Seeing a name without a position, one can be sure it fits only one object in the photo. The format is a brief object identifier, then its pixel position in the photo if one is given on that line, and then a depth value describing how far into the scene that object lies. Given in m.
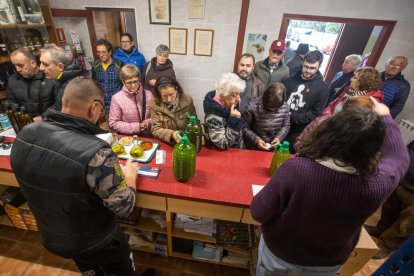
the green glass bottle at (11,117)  1.58
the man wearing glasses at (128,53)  3.21
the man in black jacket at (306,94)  2.31
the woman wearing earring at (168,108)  1.76
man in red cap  2.82
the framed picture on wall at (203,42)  3.35
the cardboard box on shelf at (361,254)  1.32
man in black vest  0.90
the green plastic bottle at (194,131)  1.47
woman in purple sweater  0.70
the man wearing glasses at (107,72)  3.00
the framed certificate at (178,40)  3.39
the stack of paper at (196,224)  1.62
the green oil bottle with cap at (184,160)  1.24
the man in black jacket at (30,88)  1.99
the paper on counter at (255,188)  1.30
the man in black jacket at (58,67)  1.80
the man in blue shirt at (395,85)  2.74
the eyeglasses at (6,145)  1.56
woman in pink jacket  1.96
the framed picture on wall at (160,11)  3.22
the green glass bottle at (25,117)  1.59
